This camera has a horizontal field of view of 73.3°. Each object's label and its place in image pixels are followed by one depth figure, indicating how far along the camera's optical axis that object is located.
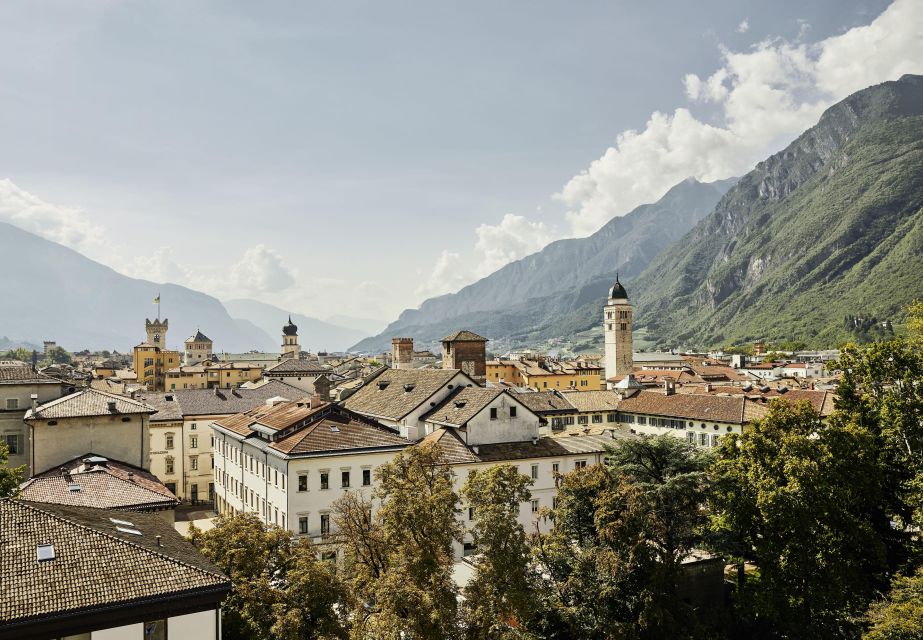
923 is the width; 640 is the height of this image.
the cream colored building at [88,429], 43.34
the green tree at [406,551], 20.17
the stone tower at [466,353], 81.81
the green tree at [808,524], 30.89
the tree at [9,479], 26.83
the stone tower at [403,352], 92.88
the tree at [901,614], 24.25
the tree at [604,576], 28.91
